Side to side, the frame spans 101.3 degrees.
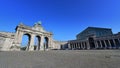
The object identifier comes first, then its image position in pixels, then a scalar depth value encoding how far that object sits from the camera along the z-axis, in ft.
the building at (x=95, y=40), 81.76
